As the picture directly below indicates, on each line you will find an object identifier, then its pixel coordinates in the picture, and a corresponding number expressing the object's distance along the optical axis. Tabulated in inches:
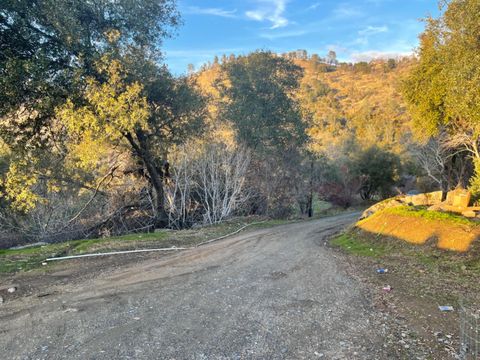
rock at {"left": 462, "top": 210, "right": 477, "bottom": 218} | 397.2
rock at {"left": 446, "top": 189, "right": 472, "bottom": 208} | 449.7
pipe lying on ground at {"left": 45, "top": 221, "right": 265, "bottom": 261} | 340.2
